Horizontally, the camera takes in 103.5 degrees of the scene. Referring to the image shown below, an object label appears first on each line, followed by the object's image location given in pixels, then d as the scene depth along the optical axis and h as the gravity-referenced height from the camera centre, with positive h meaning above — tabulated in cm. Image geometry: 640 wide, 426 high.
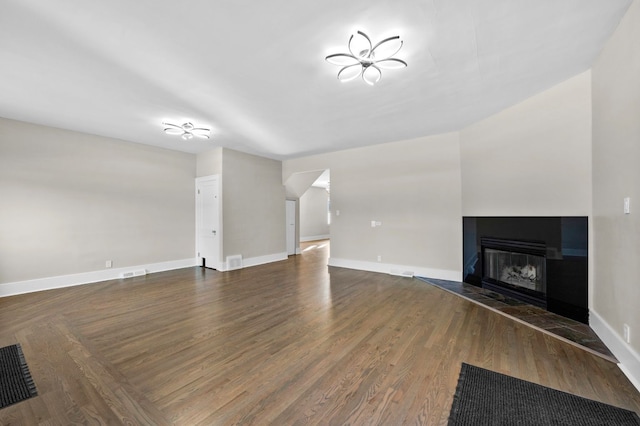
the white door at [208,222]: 583 -21
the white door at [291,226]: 790 -39
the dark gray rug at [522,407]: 157 -128
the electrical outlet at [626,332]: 204 -97
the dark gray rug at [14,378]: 178 -129
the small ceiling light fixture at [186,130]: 427 +146
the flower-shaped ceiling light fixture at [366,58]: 221 +148
